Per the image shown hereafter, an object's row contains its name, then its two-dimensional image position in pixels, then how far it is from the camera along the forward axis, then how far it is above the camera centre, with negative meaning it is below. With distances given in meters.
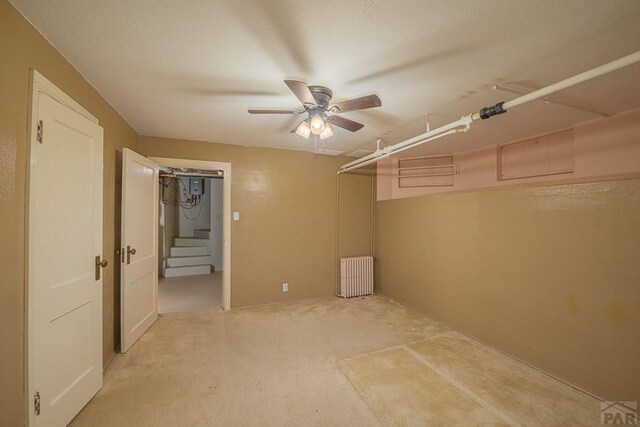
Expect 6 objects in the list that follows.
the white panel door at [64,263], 1.37 -0.31
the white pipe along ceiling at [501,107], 1.22 +0.75
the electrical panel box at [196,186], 6.87 +0.79
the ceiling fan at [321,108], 1.61 +0.77
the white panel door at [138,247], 2.46 -0.36
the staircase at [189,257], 5.76 -1.03
